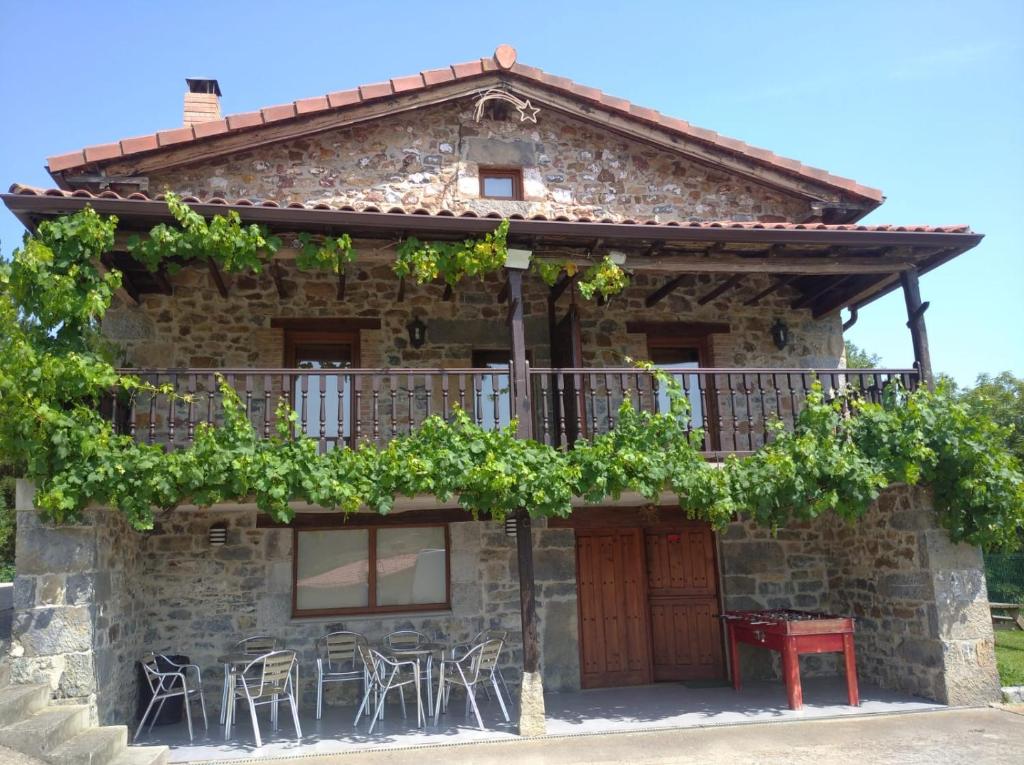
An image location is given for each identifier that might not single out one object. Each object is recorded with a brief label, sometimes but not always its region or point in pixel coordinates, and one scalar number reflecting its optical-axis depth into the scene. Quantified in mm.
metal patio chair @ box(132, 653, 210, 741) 6755
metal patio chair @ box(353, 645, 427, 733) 6840
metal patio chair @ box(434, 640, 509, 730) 6809
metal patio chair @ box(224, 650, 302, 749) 6383
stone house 7152
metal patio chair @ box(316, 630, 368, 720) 7406
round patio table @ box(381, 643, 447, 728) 6888
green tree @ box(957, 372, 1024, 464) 18438
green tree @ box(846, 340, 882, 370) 30480
